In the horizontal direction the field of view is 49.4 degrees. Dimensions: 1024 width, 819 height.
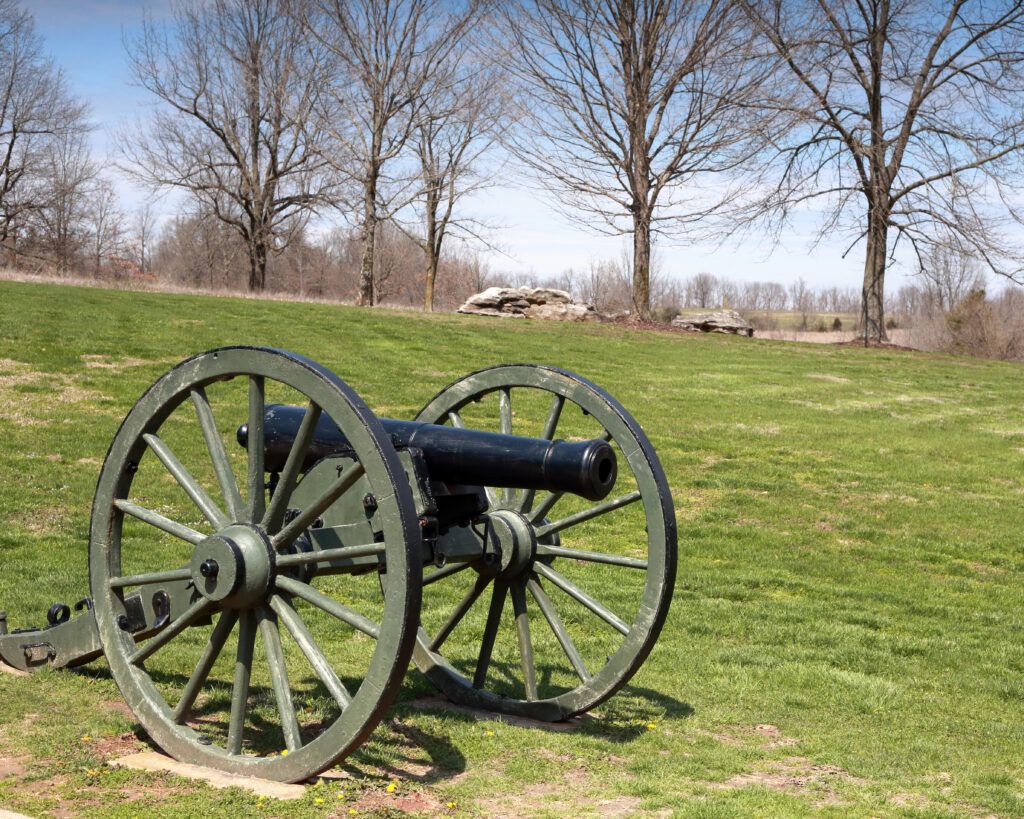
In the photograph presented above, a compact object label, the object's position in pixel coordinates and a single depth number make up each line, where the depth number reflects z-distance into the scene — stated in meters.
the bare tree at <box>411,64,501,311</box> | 33.97
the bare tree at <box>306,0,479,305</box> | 33.25
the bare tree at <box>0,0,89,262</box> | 47.09
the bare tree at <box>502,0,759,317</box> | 28.80
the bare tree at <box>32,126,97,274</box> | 49.50
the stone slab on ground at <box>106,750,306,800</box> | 3.88
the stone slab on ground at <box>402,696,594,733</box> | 5.16
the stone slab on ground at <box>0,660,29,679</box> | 5.34
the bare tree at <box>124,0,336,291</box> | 37.62
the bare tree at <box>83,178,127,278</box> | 54.28
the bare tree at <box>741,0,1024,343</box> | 27.59
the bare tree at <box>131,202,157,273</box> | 62.49
